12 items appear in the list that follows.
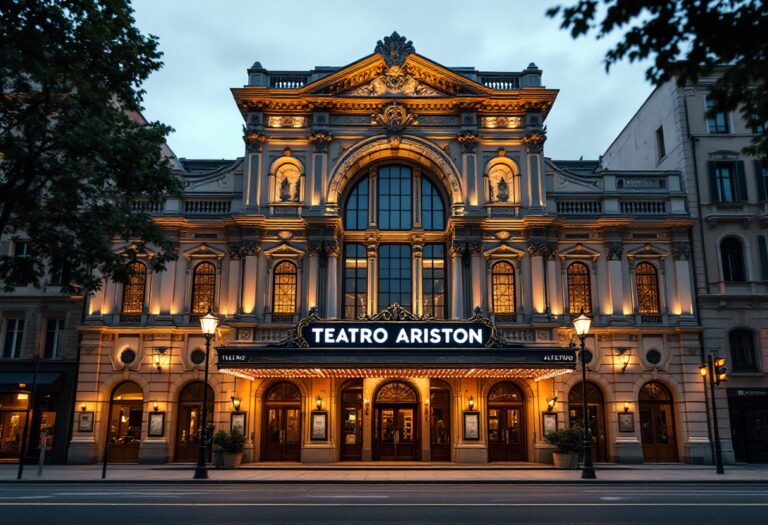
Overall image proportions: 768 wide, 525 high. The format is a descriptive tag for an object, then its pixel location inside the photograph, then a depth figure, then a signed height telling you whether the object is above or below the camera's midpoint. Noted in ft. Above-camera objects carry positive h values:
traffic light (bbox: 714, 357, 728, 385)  90.07 +5.26
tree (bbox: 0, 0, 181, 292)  47.26 +20.77
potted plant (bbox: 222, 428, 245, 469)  91.81 -6.20
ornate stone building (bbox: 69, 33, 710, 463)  102.27 +20.99
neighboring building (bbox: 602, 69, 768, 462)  102.17 +27.07
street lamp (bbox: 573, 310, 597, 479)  78.68 -2.17
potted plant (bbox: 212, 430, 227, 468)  91.66 -5.95
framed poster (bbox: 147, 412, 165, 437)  101.14 -2.91
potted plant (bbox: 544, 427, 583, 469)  91.66 -5.55
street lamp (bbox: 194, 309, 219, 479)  77.51 -1.42
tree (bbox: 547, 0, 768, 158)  26.73 +15.95
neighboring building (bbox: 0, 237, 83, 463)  102.37 +6.76
